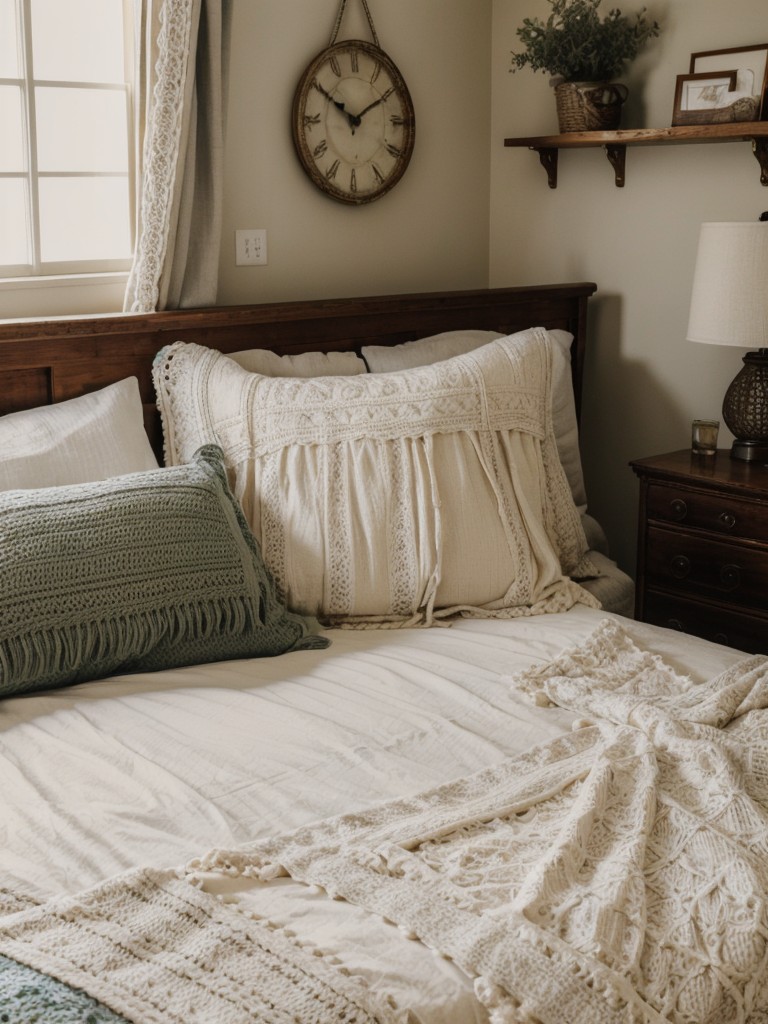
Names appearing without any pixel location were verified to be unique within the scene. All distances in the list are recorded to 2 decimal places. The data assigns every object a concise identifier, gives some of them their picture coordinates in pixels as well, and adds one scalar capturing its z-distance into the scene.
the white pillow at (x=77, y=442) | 2.02
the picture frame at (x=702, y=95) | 2.61
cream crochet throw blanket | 1.12
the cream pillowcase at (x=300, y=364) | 2.43
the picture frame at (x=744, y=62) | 2.55
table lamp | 2.46
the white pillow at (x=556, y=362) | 2.61
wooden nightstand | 2.49
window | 2.33
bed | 1.17
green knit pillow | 1.74
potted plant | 2.74
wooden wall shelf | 2.54
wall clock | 2.74
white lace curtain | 2.30
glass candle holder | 2.71
